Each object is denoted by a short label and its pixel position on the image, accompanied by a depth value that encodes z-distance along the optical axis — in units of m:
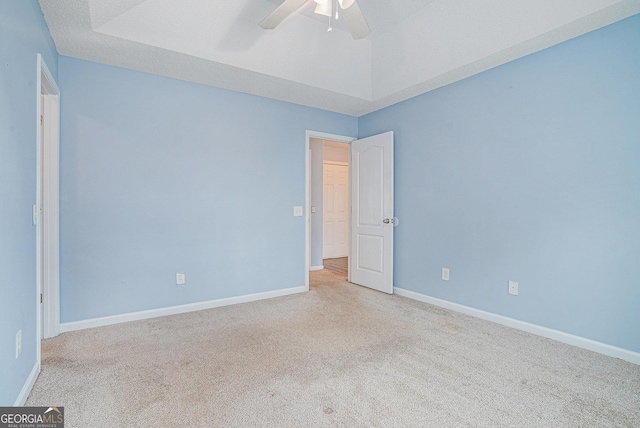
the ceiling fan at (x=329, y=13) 2.08
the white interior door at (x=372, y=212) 4.04
